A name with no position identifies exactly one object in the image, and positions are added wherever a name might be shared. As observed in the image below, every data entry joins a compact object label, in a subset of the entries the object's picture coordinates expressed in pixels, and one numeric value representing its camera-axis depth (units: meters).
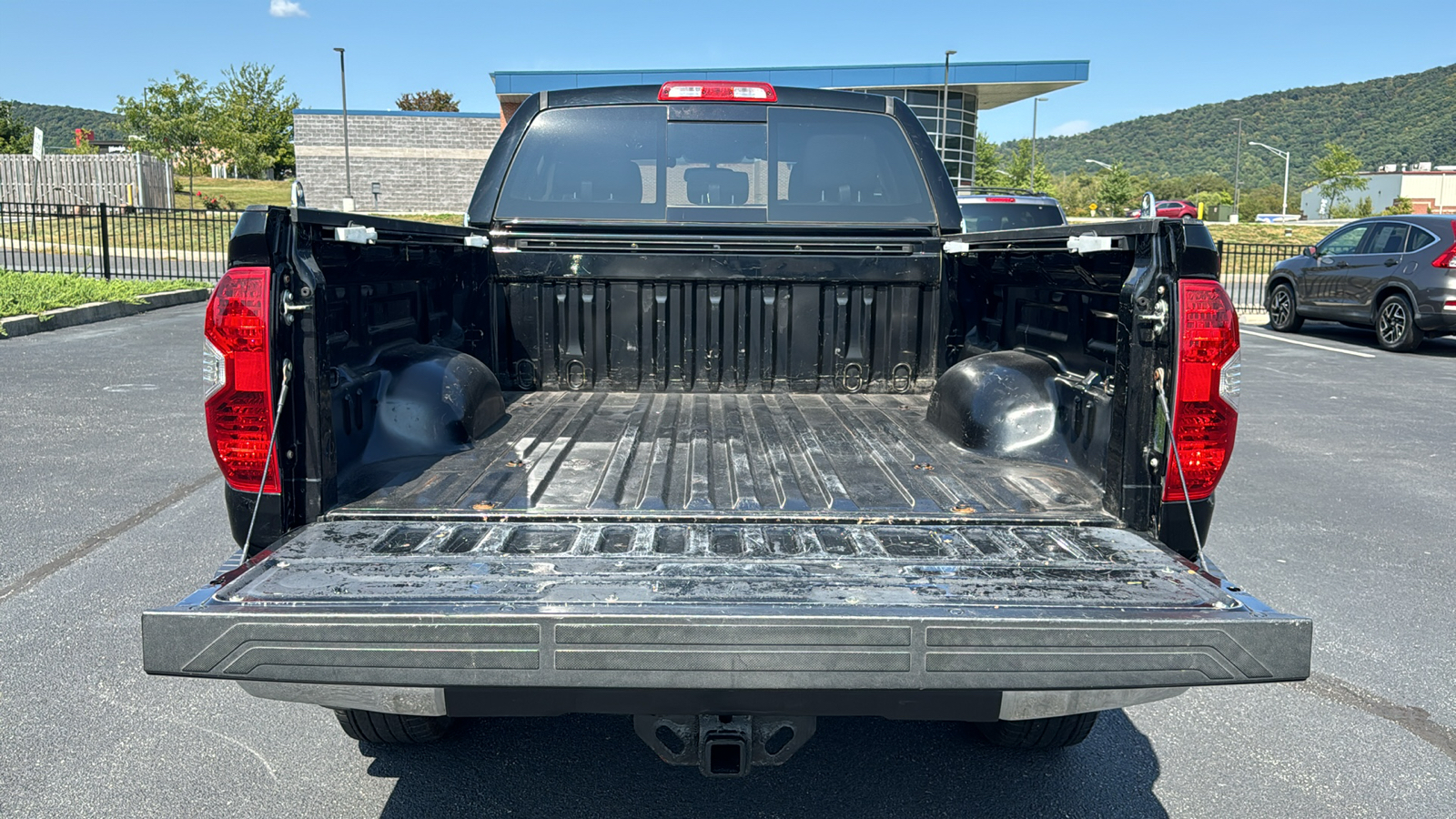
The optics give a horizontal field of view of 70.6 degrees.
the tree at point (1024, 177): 61.56
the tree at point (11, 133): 62.12
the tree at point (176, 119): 49.59
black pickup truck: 1.93
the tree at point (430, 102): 71.88
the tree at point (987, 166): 62.72
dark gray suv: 12.87
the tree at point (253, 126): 49.12
